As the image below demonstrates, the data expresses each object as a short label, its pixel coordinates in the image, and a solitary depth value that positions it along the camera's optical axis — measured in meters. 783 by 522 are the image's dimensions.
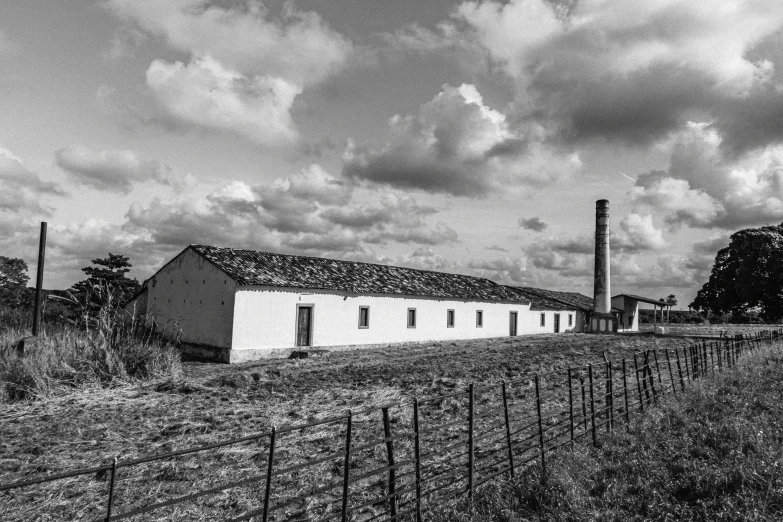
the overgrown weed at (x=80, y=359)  11.22
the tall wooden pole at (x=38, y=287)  14.20
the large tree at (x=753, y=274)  38.88
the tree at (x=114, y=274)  32.22
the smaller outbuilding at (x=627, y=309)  41.59
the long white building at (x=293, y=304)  19.78
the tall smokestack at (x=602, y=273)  38.47
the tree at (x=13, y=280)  34.16
